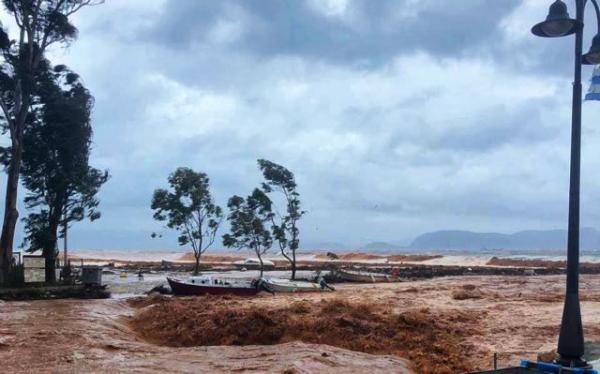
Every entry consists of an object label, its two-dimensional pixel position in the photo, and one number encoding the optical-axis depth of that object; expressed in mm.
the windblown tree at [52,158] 32656
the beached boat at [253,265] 80000
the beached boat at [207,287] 31938
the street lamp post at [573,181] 8453
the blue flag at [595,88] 9148
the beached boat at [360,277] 47875
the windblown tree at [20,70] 30922
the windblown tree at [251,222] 48344
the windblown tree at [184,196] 47000
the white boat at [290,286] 34219
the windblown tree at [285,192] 47625
